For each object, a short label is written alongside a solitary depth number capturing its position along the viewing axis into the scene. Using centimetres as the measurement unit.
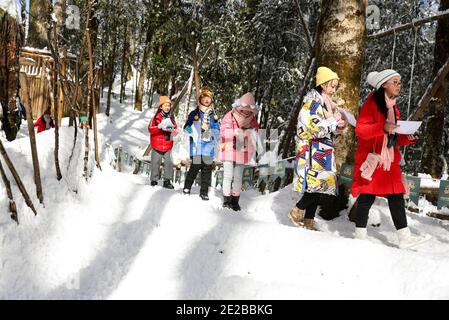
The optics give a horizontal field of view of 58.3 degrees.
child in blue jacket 588
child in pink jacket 553
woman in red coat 384
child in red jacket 690
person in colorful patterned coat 426
